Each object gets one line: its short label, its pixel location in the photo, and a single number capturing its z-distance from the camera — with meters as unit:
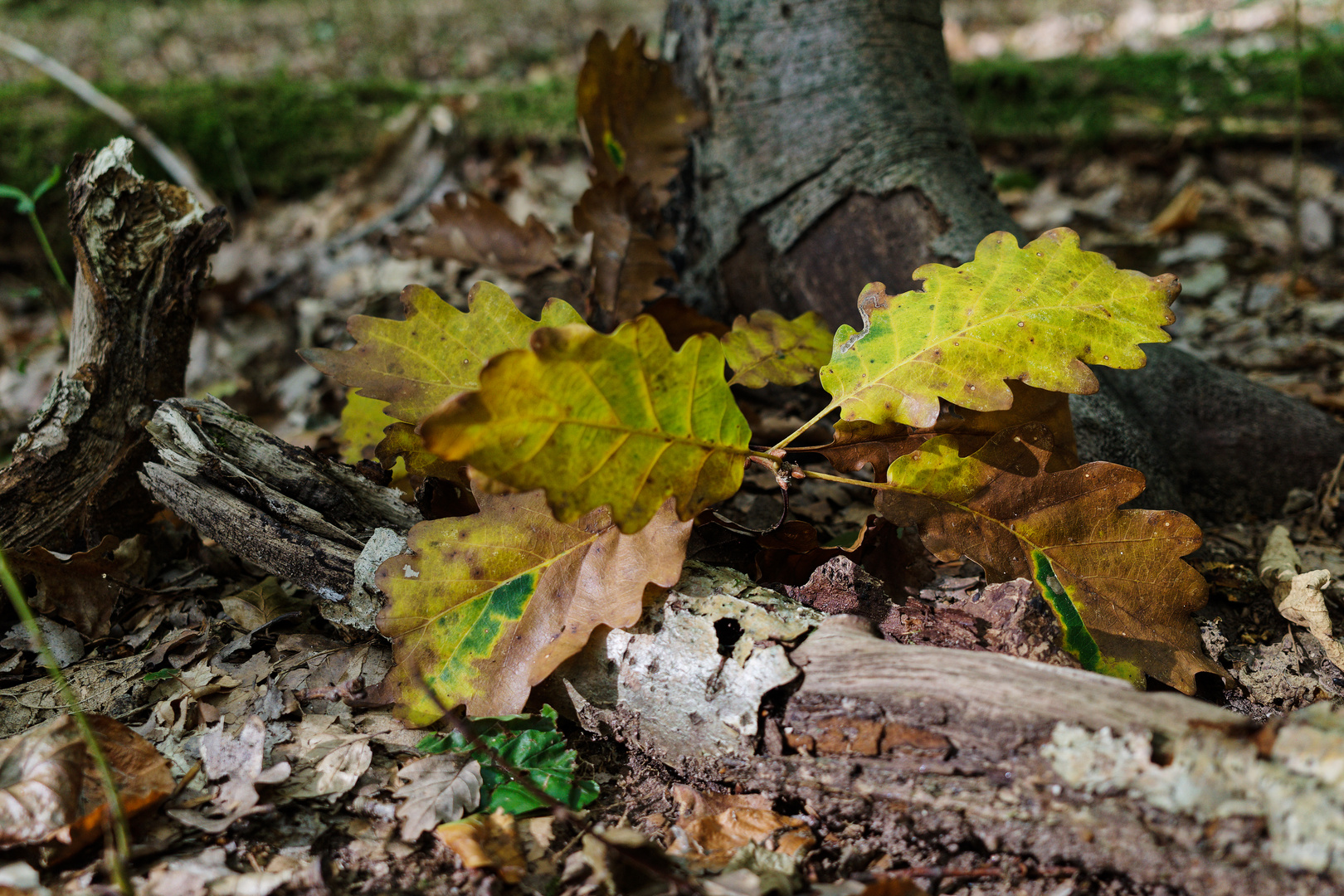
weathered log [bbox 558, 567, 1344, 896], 0.53
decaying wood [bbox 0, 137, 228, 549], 0.66
